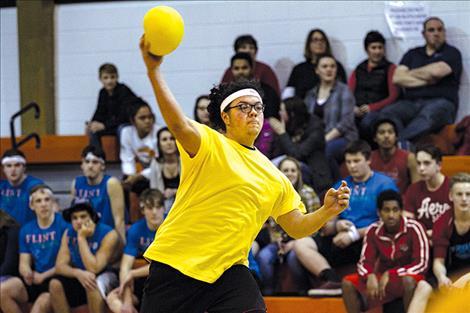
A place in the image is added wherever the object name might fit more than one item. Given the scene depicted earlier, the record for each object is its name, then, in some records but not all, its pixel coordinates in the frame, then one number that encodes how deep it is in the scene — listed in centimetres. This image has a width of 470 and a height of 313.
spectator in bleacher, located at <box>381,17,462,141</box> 1821
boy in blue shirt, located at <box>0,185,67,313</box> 1628
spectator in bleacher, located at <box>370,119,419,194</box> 1684
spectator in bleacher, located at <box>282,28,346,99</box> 1940
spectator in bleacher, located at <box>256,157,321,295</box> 1568
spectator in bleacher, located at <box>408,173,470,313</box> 1440
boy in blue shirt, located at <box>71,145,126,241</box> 1756
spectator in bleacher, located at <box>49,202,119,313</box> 1602
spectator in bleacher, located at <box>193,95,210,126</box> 1830
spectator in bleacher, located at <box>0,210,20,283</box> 1689
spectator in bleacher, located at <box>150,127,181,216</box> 1736
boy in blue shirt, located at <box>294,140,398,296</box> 1541
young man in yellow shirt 945
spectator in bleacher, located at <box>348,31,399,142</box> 1876
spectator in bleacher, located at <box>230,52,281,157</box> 1816
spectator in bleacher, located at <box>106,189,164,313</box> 1574
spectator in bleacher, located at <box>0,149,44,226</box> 1850
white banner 2012
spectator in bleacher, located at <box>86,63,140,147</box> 2013
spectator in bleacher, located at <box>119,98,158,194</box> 1902
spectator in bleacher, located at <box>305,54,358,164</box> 1798
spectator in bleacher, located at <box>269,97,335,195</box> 1718
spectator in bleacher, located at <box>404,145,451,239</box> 1551
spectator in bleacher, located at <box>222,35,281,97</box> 1961
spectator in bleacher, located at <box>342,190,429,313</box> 1442
